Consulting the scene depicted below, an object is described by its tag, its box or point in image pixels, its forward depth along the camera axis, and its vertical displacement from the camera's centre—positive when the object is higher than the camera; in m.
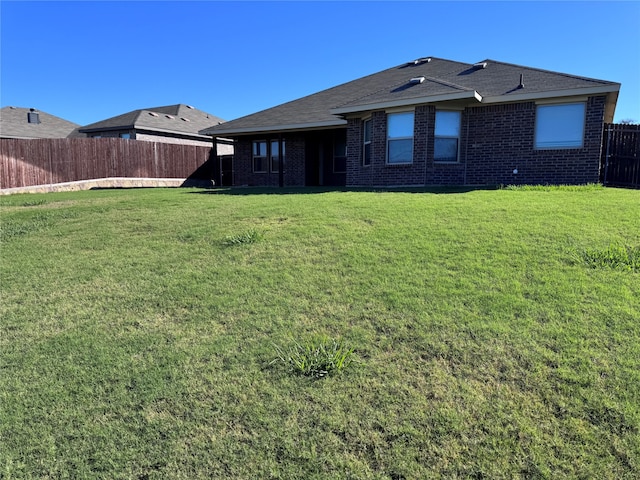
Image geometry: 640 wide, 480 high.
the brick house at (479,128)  12.17 +1.79
